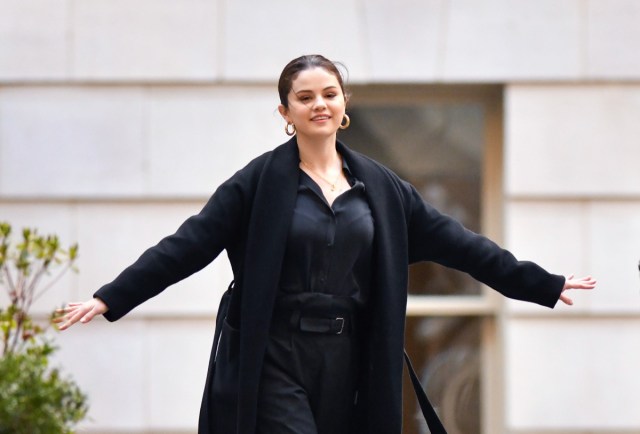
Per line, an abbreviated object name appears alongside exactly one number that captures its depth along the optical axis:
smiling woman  10.98
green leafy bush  9.59
